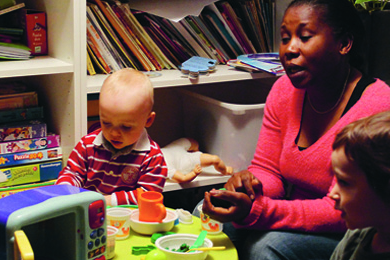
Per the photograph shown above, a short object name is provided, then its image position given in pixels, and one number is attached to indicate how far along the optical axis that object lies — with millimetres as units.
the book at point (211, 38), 2056
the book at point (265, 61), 1961
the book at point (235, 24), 2125
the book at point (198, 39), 2031
